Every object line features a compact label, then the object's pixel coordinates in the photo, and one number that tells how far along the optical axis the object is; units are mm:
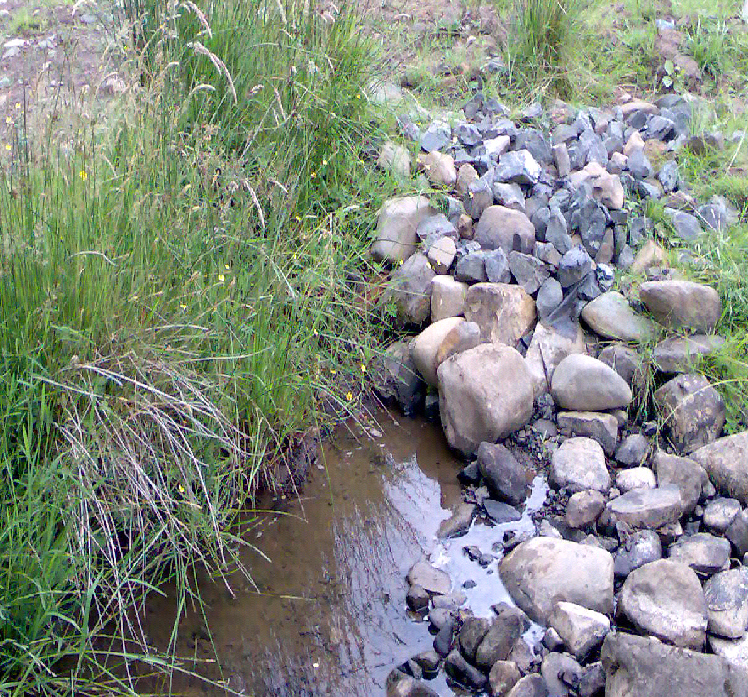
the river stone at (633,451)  3328
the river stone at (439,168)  4152
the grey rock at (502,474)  3203
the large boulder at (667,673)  2273
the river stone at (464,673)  2564
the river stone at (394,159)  4102
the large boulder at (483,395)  3357
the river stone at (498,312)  3686
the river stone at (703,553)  2824
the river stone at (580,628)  2598
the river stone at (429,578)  2848
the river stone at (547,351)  3615
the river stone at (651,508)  3008
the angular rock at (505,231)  3859
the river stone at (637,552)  2896
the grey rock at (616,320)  3584
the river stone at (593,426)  3402
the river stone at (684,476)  3100
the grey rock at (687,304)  3482
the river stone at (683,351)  3436
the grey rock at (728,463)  3090
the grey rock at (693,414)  3311
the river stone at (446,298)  3762
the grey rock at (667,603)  2615
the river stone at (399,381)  3695
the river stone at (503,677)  2527
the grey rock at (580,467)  3227
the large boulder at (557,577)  2754
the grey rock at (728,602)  2596
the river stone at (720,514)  3002
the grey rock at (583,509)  3096
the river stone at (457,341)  3551
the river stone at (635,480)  3186
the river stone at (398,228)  3922
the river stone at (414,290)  3836
